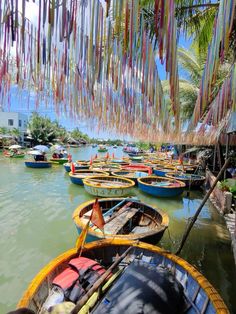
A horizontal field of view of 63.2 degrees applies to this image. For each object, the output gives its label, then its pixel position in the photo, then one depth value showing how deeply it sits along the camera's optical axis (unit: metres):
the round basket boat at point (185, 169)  15.49
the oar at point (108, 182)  11.37
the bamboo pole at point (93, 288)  2.31
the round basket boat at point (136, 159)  26.08
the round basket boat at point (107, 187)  9.42
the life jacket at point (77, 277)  2.71
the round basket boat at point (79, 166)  15.91
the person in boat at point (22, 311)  1.71
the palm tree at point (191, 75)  10.77
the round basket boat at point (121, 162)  19.95
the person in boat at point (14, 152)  24.65
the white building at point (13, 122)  44.75
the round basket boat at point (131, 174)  12.99
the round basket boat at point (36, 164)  18.67
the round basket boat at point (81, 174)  12.38
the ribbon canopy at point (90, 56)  1.06
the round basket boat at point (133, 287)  2.29
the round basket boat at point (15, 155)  24.59
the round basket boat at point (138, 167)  15.78
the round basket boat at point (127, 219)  4.37
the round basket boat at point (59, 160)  21.21
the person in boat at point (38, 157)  19.59
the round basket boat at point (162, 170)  15.17
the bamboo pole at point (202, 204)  4.20
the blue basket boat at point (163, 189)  9.98
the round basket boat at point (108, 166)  15.76
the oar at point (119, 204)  6.06
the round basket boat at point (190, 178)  12.13
